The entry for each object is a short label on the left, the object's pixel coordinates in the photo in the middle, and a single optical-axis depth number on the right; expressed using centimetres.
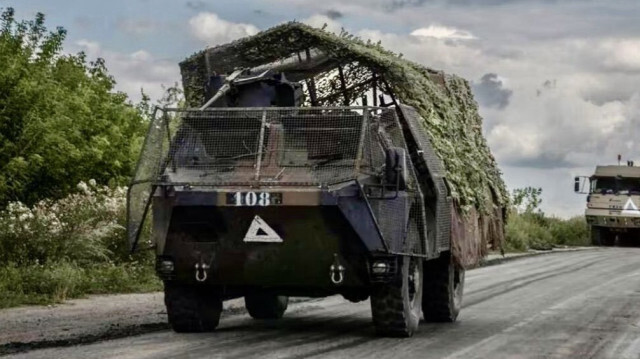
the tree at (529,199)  5450
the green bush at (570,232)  5197
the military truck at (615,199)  4722
